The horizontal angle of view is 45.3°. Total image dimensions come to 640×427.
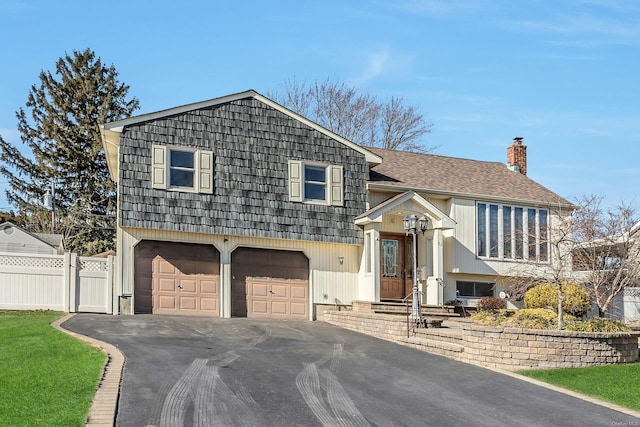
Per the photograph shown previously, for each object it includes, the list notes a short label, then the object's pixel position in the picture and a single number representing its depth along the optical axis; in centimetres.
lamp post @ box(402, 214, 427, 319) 1989
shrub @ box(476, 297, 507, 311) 2495
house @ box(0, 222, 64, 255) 3469
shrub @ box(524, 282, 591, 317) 2264
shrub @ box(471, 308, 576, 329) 1720
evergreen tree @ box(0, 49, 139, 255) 4278
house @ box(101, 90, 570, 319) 2214
